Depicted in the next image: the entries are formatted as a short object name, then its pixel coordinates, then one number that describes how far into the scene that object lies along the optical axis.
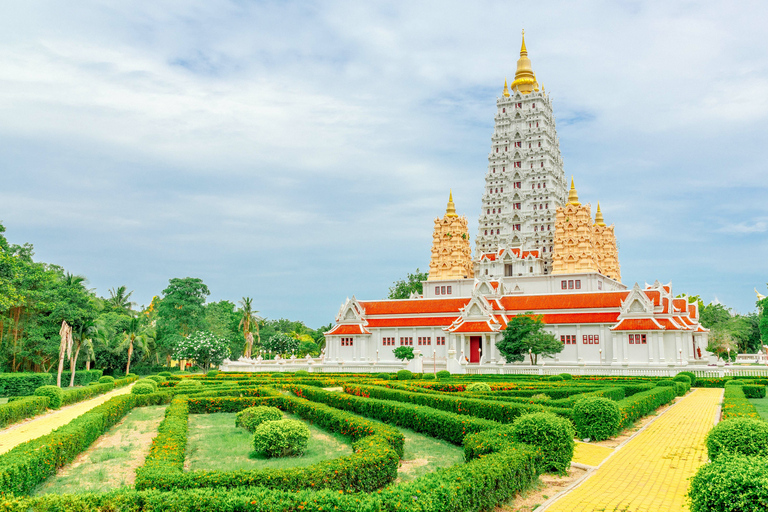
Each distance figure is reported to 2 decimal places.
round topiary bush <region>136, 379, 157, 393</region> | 30.40
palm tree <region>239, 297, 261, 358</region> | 80.00
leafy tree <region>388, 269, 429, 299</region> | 99.81
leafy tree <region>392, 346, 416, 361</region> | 56.88
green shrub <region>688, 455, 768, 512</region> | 8.26
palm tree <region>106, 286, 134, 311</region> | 82.79
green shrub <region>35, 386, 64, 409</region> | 28.33
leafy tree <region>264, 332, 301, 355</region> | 78.09
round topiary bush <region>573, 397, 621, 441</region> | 17.58
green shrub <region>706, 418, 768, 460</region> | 11.72
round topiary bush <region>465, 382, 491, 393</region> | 27.95
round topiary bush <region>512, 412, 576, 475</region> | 13.20
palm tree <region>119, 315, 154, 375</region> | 60.19
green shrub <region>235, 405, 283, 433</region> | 18.91
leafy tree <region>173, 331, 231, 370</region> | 58.53
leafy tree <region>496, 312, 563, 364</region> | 49.66
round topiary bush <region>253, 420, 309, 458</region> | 15.07
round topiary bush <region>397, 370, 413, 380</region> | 41.88
